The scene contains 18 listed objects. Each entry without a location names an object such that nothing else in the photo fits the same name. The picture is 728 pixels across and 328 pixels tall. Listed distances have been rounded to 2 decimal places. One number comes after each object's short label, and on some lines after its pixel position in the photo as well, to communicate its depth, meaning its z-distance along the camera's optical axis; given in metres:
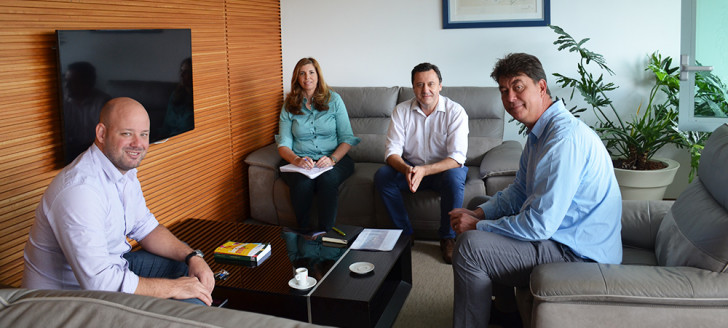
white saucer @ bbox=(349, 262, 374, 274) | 2.58
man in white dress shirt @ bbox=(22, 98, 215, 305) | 1.94
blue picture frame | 4.42
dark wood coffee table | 2.37
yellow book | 2.72
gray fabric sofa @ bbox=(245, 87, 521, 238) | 3.73
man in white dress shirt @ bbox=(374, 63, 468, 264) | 3.57
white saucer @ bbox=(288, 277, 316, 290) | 2.44
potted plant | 3.98
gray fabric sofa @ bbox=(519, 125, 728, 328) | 1.90
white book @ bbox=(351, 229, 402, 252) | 2.85
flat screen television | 2.76
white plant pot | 3.94
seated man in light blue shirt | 2.21
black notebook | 2.92
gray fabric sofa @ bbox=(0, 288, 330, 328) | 1.00
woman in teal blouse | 4.00
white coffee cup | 2.45
